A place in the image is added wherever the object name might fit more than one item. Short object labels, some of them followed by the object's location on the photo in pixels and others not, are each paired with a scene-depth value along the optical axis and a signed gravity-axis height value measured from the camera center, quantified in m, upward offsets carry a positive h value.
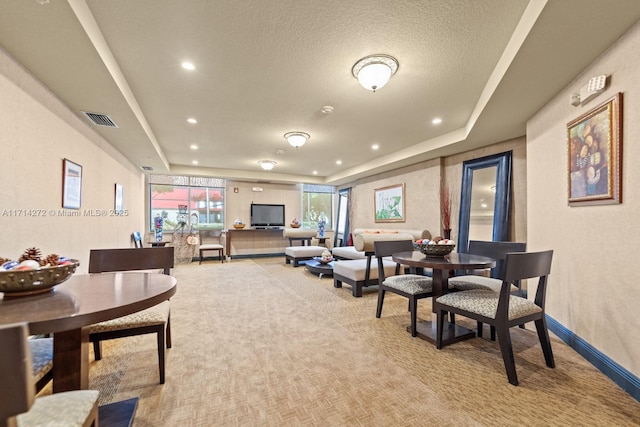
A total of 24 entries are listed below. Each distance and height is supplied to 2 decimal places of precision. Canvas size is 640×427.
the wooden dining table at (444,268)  2.23 -0.42
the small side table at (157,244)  6.60 -0.70
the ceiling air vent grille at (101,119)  3.26 +1.20
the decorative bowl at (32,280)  1.06 -0.27
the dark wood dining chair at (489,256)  2.61 -0.48
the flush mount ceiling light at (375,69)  2.51 +1.38
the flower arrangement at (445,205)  5.22 +0.25
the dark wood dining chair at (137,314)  1.65 -0.64
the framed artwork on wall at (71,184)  2.89 +0.34
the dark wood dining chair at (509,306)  1.81 -0.64
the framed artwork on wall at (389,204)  6.53 +0.35
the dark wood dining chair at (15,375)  0.58 -0.36
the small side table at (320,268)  4.96 -0.94
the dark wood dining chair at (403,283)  2.50 -0.65
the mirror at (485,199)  4.32 +0.33
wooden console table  8.30 -0.69
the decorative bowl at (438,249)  2.60 -0.30
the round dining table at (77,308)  0.91 -0.35
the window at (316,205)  9.51 +0.43
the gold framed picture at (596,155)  1.92 +0.51
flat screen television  8.48 +0.04
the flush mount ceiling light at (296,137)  4.59 +1.34
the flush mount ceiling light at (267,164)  6.48 +1.26
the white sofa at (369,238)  4.74 -0.38
